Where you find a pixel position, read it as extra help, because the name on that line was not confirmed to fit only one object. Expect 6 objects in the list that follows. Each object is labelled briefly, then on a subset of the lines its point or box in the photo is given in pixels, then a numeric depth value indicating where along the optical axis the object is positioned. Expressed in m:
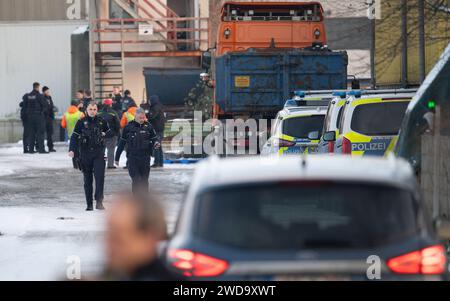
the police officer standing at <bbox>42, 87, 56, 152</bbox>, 37.50
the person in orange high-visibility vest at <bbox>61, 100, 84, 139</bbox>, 32.12
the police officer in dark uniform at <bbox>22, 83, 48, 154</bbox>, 36.44
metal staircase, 44.69
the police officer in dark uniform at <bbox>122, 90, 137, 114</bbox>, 36.19
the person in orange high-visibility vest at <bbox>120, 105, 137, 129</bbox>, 30.48
